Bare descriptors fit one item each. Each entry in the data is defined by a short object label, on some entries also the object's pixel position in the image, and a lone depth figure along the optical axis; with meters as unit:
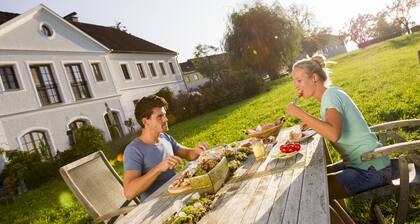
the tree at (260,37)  33.88
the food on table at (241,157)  3.47
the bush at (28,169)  13.88
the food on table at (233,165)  3.14
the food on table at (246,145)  3.90
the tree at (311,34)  56.34
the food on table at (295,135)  3.60
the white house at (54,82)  16.95
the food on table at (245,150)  3.72
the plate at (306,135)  3.50
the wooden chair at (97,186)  3.64
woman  2.80
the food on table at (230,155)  3.65
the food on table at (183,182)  2.90
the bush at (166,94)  25.53
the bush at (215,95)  24.61
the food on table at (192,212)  2.18
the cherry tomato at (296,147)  3.07
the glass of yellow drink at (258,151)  3.34
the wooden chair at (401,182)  2.49
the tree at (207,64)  50.81
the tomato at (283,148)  3.09
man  3.33
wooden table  1.88
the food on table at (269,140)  3.83
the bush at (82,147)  14.89
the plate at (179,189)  2.86
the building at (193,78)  62.50
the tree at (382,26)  92.00
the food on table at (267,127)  3.92
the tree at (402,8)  68.38
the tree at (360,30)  96.38
